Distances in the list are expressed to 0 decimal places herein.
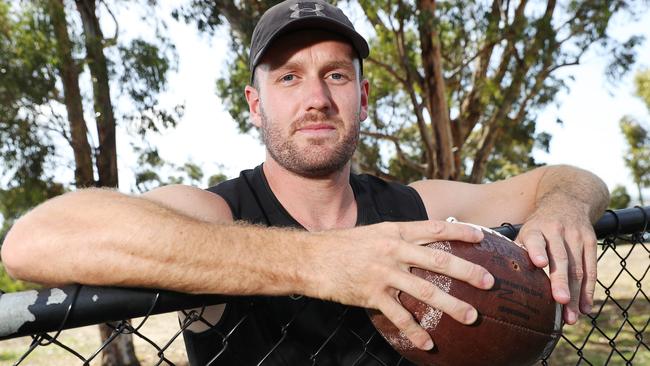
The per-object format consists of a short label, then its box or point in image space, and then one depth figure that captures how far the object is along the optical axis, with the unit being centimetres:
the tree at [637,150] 3266
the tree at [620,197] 3422
